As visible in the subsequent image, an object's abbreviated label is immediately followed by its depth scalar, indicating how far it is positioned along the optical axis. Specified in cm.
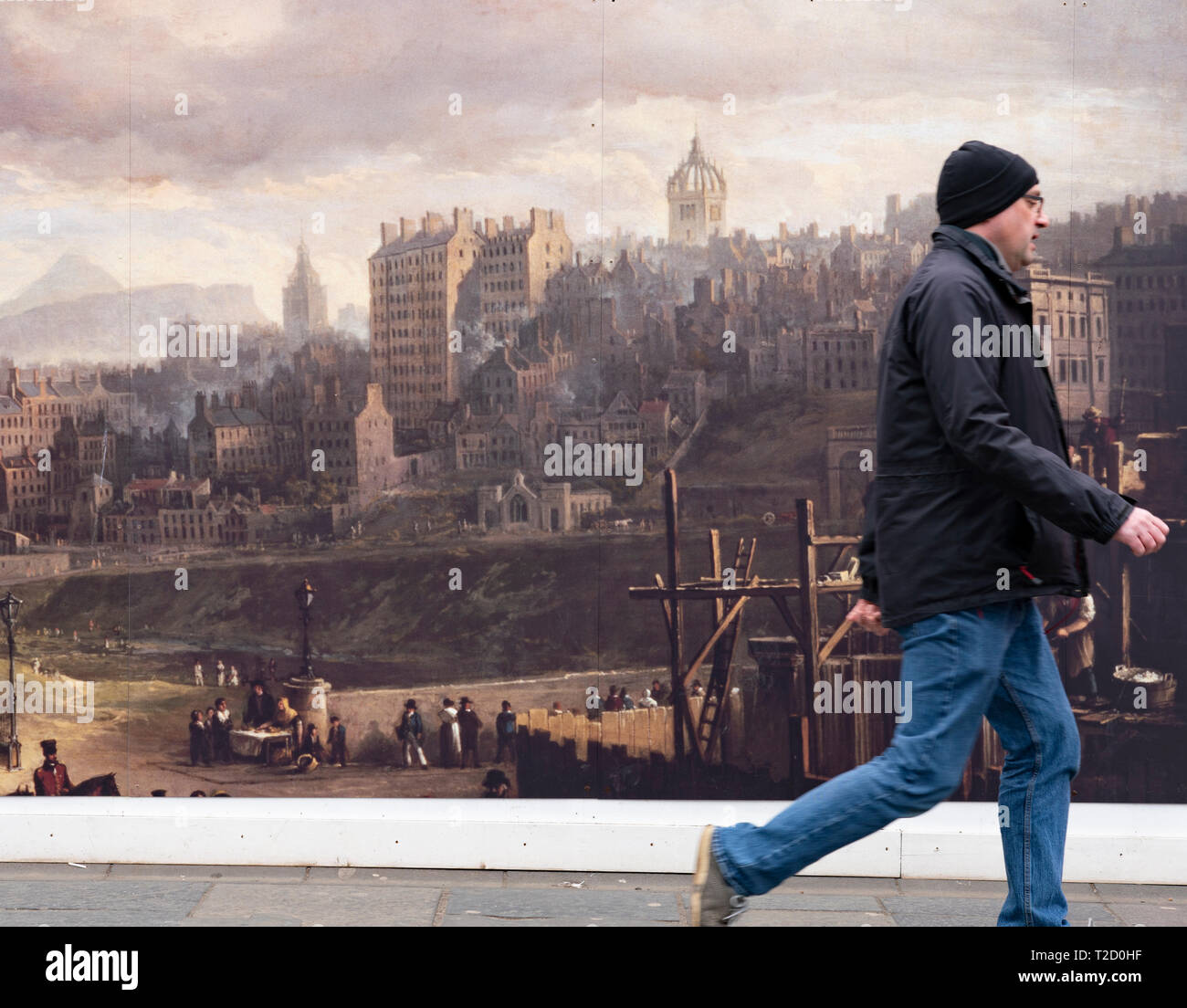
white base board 521
